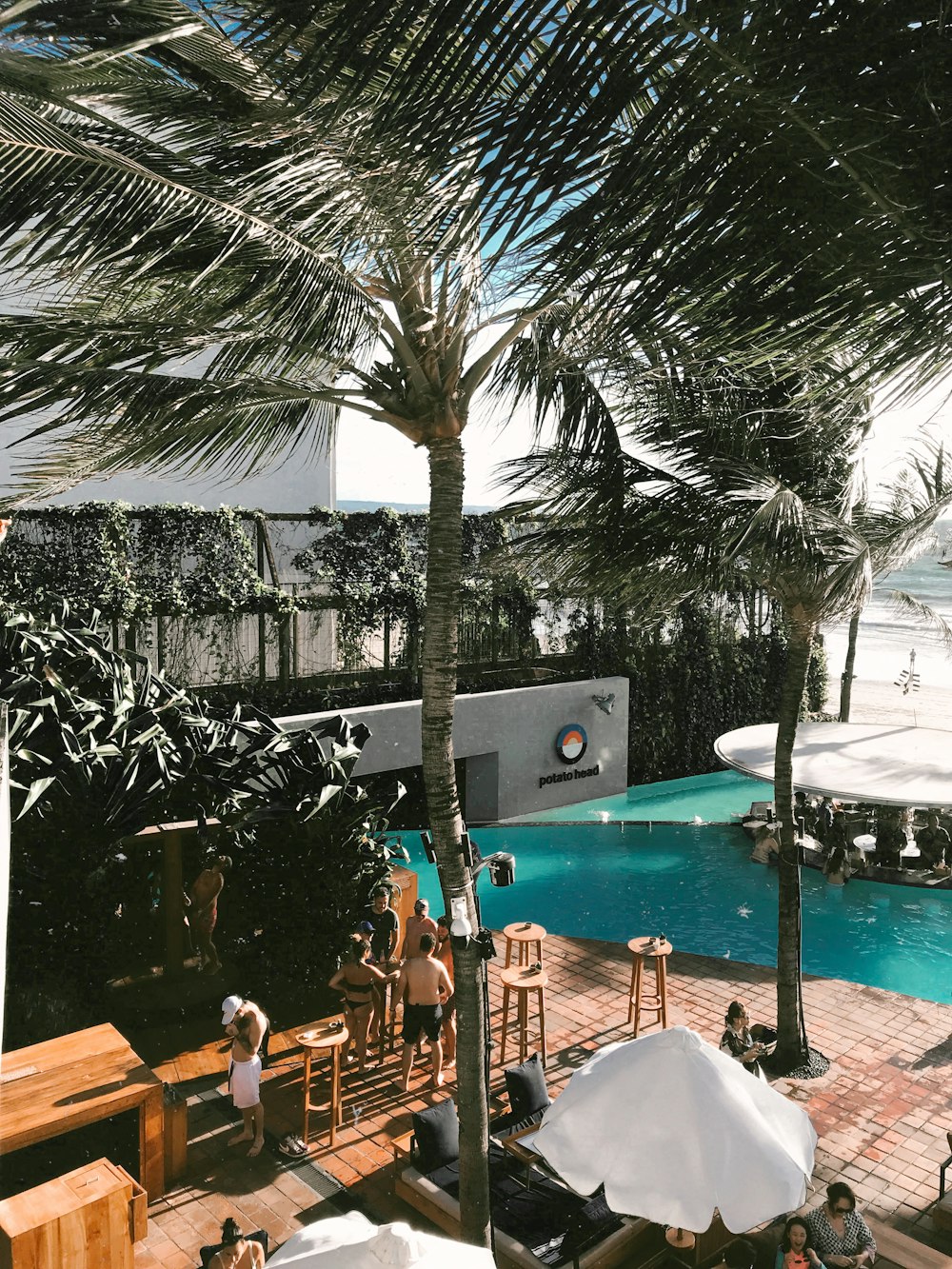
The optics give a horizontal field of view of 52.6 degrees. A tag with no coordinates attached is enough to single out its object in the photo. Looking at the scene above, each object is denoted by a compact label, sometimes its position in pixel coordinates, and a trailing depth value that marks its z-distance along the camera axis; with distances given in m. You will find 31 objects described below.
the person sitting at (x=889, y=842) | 17.81
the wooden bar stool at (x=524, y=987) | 10.16
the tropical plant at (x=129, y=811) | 9.71
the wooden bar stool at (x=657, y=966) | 10.73
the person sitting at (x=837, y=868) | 16.25
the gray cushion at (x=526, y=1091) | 8.64
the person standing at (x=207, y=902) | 11.26
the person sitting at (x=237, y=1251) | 5.90
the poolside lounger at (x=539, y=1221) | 6.94
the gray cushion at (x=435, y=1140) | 7.84
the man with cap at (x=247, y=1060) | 8.26
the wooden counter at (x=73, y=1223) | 5.98
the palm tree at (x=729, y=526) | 9.56
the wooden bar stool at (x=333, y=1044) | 8.65
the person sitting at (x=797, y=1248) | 6.25
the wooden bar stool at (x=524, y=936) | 10.98
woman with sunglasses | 6.49
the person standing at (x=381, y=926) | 10.76
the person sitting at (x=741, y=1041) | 8.72
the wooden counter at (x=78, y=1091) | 7.05
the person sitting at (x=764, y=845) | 12.06
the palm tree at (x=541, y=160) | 1.77
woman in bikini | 9.65
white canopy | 14.89
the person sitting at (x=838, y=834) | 17.14
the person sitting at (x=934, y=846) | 17.41
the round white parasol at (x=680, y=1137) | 6.16
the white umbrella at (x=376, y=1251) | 4.91
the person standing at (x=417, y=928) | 9.85
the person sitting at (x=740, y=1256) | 6.89
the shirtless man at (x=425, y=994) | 9.63
